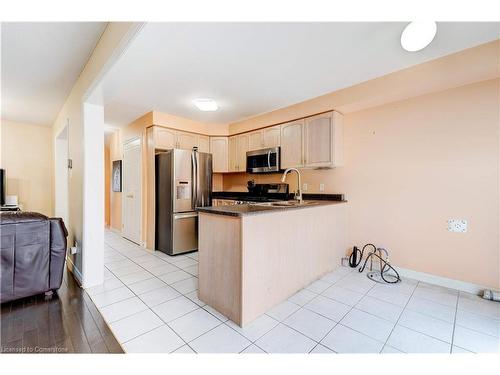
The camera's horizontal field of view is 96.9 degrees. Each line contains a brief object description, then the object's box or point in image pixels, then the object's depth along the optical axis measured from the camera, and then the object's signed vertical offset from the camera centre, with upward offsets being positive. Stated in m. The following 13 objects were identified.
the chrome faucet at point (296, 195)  3.44 -0.21
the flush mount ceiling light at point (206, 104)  2.93 +1.06
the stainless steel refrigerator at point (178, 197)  3.54 -0.25
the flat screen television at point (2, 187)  4.20 -0.08
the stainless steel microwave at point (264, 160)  3.68 +0.38
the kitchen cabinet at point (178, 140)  3.75 +0.78
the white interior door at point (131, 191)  4.10 -0.17
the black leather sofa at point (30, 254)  1.94 -0.66
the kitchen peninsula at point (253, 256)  1.74 -0.66
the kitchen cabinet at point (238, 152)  4.25 +0.60
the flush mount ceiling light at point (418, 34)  1.62 +1.12
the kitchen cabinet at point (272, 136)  3.73 +0.79
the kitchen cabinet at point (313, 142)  3.06 +0.59
